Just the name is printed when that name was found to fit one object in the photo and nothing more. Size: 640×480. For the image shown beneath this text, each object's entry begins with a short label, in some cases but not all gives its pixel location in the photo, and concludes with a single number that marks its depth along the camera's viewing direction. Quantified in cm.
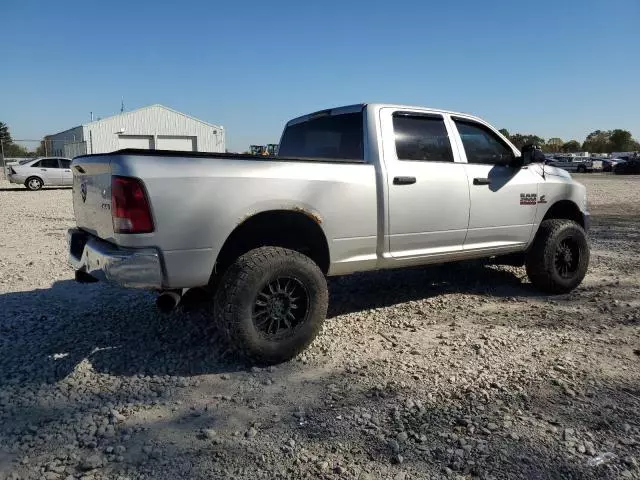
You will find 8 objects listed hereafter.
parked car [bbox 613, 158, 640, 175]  3984
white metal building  4172
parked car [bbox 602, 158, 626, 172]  4753
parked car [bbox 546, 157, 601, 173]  4691
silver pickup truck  319
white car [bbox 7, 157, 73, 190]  2283
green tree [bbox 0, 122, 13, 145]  7600
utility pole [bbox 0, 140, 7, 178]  2884
